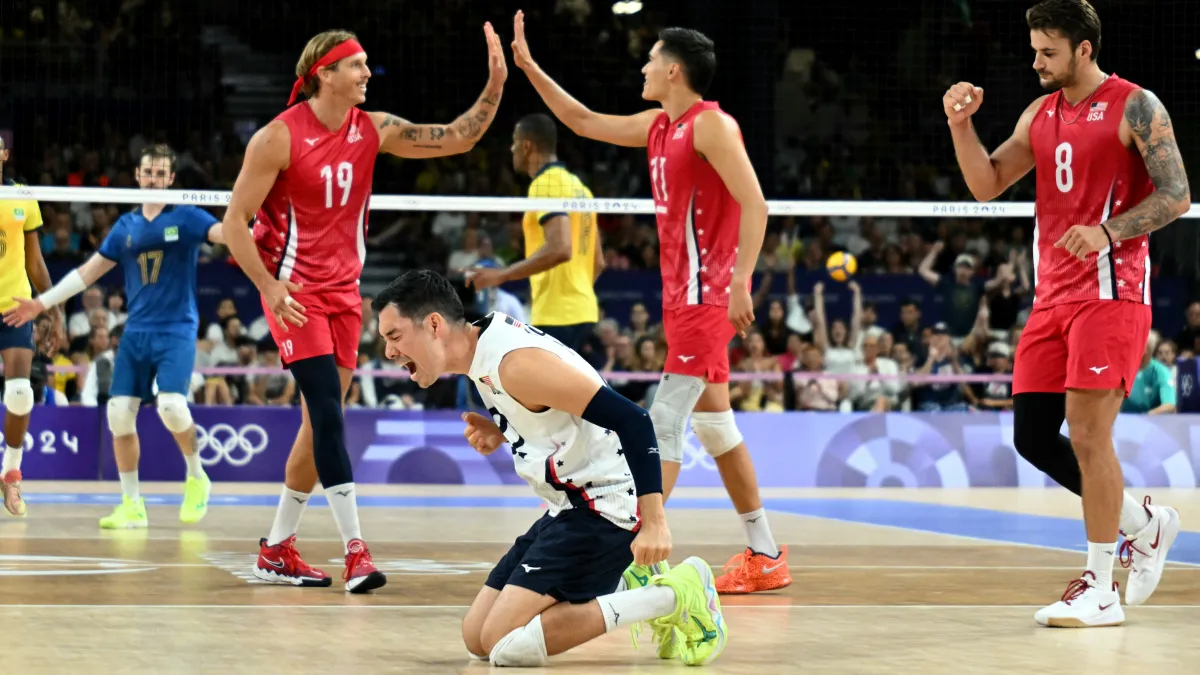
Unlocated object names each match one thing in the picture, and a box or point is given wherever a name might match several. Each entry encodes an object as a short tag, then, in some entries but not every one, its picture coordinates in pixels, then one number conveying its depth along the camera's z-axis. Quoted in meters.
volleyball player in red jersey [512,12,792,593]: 12.73
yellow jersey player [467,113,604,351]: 18.87
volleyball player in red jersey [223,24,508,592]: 12.87
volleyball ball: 33.47
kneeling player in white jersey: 8.75
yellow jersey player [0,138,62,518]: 20.06
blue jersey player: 18.87
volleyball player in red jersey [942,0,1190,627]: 11.02
